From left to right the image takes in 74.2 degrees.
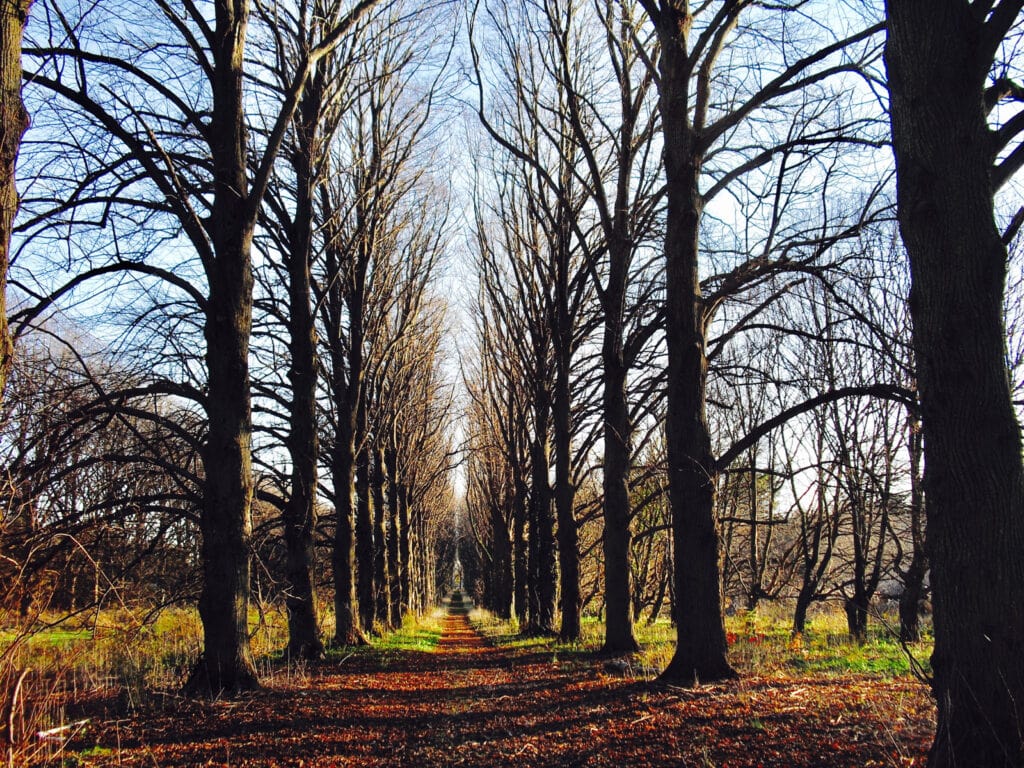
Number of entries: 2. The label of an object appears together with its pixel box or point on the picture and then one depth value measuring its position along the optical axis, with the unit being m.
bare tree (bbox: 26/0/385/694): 6.57
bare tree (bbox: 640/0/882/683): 6.66
